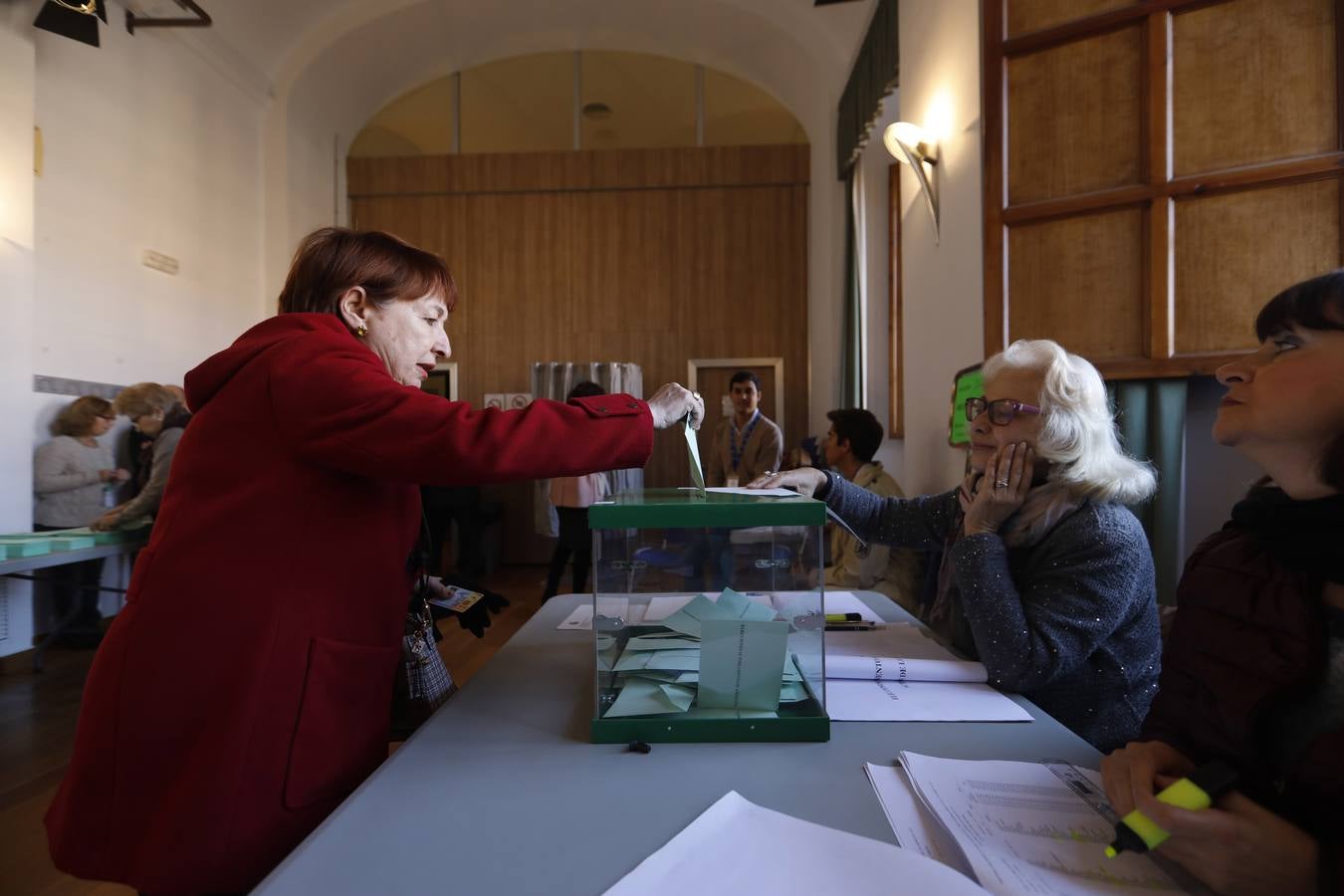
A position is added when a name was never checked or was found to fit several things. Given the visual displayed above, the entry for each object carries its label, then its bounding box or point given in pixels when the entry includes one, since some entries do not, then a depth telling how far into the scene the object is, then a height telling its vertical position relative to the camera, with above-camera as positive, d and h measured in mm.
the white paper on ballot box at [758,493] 1107 -74
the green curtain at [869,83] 3676 +2142
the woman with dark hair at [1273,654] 587 -218
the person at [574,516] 3975 -383
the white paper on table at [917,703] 959 -364
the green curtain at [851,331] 4844 +824
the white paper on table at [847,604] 1531 -363
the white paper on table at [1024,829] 592 -360
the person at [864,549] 2531 -361
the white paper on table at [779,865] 580 -361
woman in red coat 859 -201
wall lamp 3043 +1283
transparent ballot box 885 -222
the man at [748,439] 4832 +64
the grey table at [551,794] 619 -367
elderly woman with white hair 1117 -186
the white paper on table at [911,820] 635 -363
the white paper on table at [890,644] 1213 -355
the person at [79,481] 3740 -158
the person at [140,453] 3896 -8
